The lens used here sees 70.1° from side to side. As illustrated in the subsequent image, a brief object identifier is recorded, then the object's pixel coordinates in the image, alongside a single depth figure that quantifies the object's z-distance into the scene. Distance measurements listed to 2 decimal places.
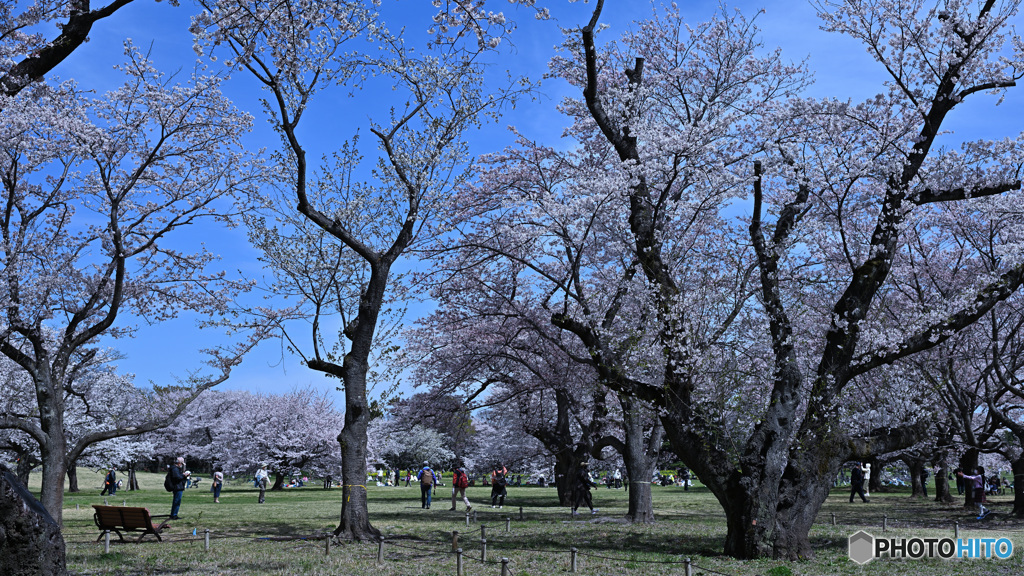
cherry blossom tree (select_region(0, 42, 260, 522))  16.12
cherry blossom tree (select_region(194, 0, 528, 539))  12.45
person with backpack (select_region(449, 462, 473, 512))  27.33
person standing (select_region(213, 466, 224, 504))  35.47
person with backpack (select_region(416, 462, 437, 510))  28.67
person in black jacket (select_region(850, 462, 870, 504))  34.16
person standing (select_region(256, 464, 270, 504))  35.22
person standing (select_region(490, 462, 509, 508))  30.20
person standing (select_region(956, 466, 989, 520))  25.20
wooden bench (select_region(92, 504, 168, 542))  14.46
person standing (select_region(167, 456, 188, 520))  20.80
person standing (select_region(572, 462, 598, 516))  25.61
